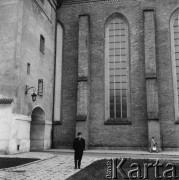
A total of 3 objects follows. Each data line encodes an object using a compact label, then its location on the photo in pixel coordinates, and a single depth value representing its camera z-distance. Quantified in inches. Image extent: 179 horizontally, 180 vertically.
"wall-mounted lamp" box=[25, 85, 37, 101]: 652.1
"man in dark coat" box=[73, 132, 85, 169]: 411.2
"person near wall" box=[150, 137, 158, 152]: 691.4
